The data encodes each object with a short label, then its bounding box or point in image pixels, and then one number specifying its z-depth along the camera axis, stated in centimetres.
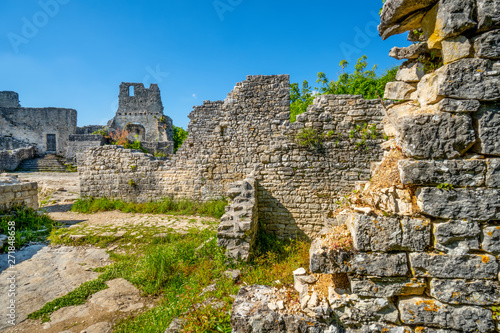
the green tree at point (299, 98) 1505
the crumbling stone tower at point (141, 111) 2550
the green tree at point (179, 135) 2399
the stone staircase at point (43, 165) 1745
